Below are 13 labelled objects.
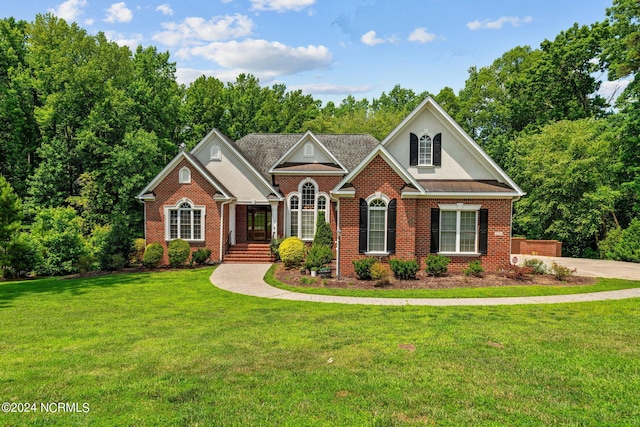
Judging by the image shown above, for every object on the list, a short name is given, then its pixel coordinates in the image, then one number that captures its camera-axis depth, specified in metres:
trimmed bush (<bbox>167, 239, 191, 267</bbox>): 21.14
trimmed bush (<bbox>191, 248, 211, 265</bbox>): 21.77
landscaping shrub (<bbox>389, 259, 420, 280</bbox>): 15.98
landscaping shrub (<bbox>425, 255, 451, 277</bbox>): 16.59
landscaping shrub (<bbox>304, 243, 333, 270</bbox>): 17.34
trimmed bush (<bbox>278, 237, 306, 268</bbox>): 19.59
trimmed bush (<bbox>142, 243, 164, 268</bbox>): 20.92
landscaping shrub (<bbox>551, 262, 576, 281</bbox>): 15.97
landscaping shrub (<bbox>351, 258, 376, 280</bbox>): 15.88
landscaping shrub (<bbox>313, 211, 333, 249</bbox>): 21.08
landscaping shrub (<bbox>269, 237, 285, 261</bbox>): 23.06
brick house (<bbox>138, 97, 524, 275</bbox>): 17.08
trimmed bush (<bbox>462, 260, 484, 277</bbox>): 16.53
